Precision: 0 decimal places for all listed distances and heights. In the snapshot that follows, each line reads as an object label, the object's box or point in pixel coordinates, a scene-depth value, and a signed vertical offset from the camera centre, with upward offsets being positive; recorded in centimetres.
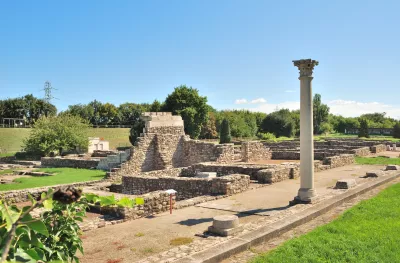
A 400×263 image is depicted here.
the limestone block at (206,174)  1625 -171
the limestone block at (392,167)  1795 -152
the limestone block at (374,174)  1580 -163
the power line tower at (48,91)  9016 +1163
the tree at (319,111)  8925 +657
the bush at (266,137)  5453 +2
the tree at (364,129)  5434 +124
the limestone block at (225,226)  746 -187
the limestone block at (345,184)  1297 -171
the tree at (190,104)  5473 +518
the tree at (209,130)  6369 +127
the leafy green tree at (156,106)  6381 +566
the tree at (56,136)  3109 +10
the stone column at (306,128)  1073 +27
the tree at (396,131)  5663 +97
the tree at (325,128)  8276 +211
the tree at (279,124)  6494 +237
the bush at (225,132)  4806 +63
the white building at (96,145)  3518 -80
